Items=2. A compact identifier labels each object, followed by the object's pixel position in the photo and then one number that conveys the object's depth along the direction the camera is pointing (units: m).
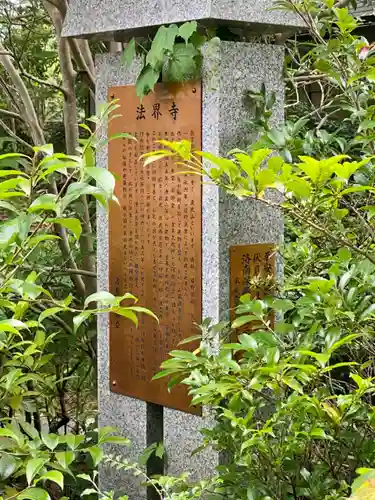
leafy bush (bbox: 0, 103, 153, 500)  2.15
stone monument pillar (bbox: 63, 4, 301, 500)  3.46
